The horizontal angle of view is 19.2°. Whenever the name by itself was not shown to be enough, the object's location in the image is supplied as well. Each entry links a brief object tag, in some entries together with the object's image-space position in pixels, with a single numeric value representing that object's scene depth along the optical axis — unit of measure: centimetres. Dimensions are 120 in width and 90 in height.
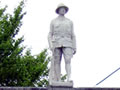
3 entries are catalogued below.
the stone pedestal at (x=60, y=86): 1209
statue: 1255
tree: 1995
